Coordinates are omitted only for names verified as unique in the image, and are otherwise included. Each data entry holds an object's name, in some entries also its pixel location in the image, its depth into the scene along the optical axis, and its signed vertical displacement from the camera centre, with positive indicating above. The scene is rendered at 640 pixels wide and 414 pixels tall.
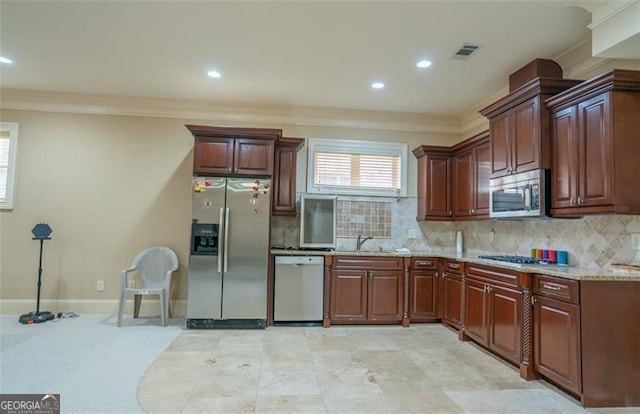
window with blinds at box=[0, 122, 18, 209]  4.65 +0.82
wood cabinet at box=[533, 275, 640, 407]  2.45 -0.73
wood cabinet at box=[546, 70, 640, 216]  2.51 +0.67
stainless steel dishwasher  4.34 -0.72
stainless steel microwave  3.06 +0.37
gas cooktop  3.35 -0.24
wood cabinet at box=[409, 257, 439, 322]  4.53 -0.72
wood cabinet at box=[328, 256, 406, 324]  4.41 -0.73
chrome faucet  5.01 -0.14
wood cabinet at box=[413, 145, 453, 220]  4.89 +0.67
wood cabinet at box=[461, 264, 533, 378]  2.96 -0.71
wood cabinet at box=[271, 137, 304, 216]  4.69 +0.67
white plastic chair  4.53 -0.51
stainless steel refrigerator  4.14 -0.31
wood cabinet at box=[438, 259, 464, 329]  4.07 -0.71
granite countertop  2.48 -0.27
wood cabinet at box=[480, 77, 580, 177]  3.07 +1.00
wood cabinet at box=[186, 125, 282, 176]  4.23 +0.92
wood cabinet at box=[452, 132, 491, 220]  4.12 +0.68
